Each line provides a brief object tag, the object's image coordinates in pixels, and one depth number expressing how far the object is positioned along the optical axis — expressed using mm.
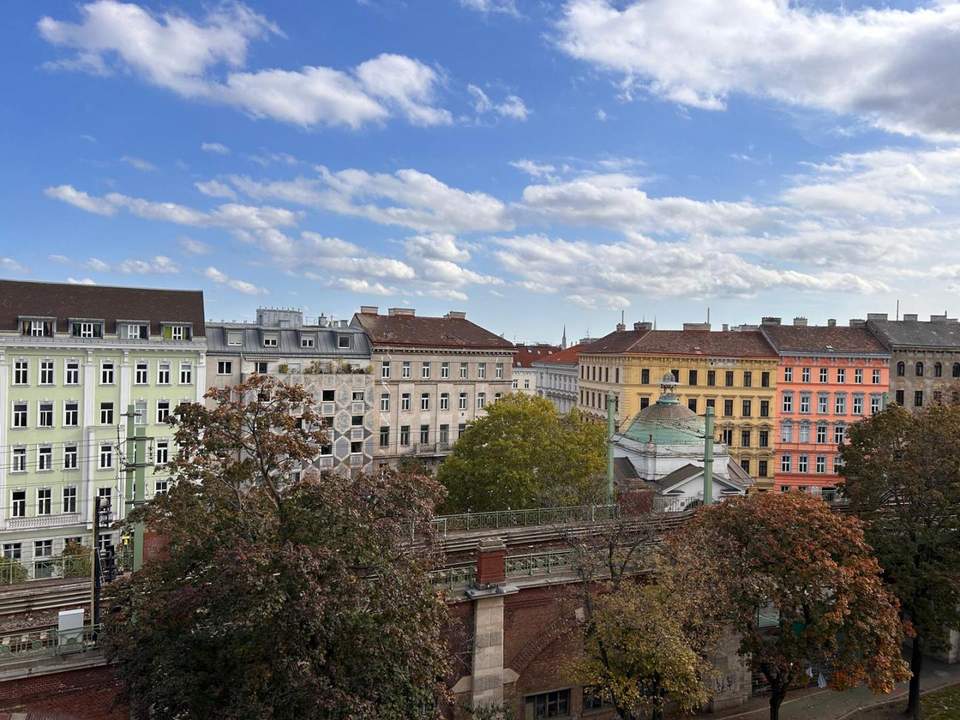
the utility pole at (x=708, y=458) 26350
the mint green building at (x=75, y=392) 40688
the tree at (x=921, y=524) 23281
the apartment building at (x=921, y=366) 60531
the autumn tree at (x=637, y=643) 17281
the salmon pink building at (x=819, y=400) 60000
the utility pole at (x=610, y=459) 28688
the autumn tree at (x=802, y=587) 18953
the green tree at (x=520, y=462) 36000
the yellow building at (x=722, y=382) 60000
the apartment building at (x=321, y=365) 49344
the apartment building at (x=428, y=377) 54094
